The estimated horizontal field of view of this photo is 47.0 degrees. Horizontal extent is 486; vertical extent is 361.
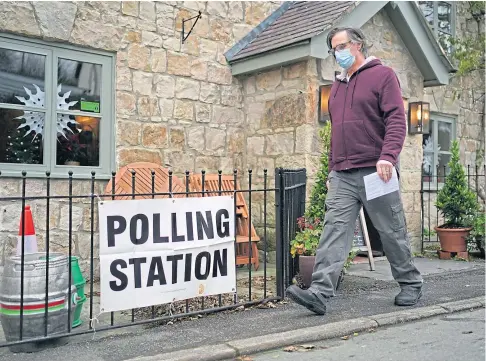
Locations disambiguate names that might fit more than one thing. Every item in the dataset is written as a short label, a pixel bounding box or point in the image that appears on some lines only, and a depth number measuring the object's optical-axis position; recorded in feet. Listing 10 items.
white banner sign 13.14
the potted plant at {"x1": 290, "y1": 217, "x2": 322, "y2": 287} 17.95
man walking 14.47
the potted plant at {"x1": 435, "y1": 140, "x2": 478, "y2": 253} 25.81
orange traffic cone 13.26
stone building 20.25
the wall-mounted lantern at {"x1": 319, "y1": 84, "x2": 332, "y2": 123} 23.40
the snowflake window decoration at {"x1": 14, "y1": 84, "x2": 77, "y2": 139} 20.30
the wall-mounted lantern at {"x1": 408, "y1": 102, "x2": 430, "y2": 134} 27.30
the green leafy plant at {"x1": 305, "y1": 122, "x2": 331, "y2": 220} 18.90
